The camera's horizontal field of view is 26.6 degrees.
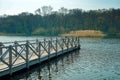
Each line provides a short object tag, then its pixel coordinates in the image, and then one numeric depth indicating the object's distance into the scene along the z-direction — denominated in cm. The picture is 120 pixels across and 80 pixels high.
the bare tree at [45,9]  15041
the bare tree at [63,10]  14984
